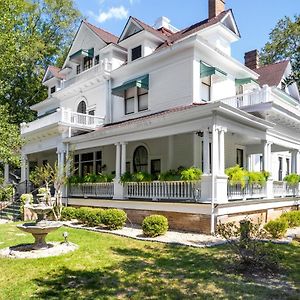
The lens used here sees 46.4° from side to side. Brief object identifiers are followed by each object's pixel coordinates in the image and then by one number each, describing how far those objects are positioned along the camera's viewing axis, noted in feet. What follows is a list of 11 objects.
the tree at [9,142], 43.70
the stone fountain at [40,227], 32.17
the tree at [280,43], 97.66
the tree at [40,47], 115.65
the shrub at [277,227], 39.52
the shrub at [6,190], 42.18
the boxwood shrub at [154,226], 40.93
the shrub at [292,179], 63.36
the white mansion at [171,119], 45.96
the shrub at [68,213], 55.84
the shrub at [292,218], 49.69
